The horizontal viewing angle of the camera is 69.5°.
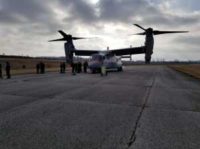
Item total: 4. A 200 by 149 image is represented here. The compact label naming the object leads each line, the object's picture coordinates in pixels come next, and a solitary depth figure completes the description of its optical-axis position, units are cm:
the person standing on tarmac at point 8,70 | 1461
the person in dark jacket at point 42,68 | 2096
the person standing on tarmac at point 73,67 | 2020
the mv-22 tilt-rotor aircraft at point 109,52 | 1949
